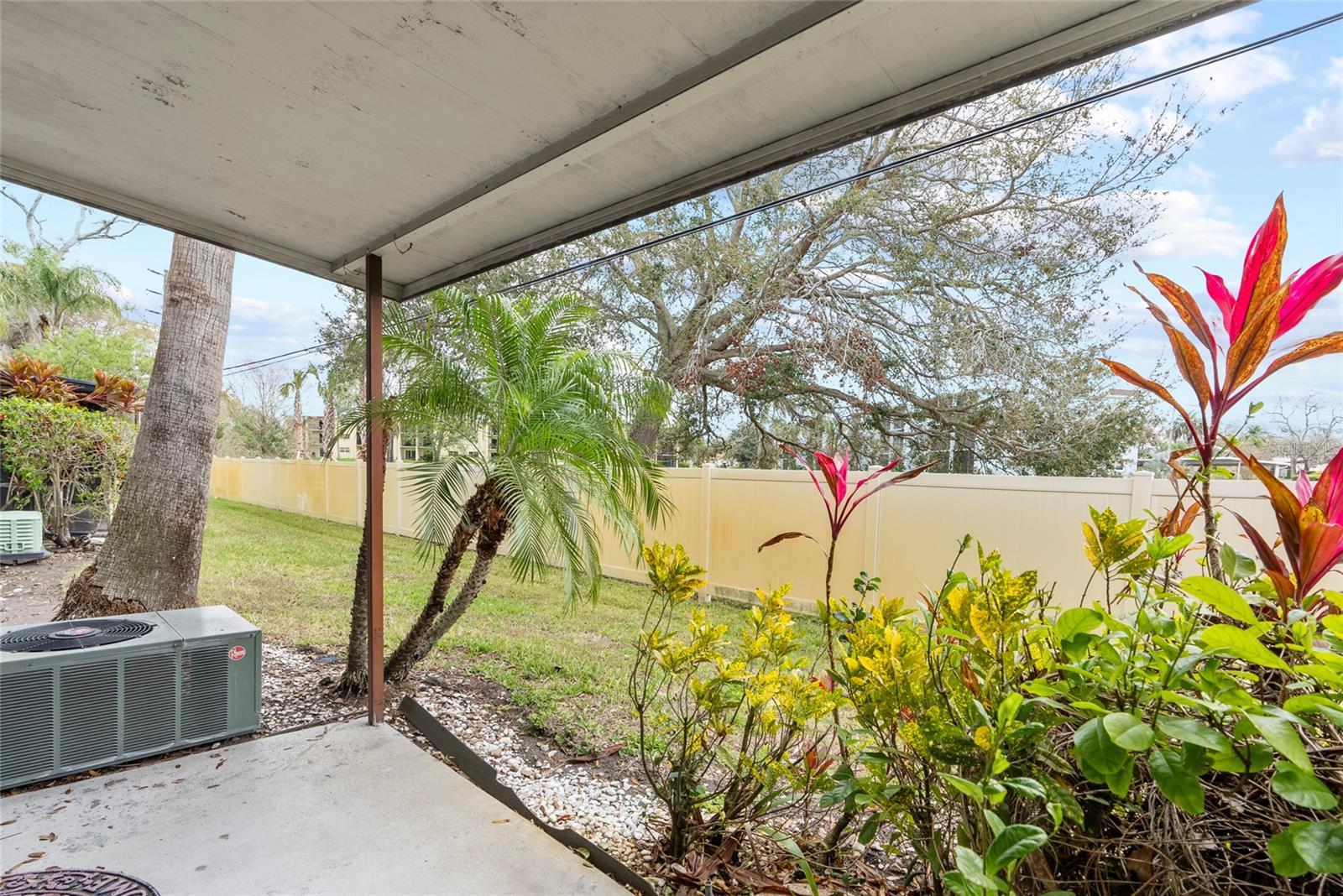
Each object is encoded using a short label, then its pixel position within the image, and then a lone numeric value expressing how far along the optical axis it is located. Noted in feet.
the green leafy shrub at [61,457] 21.74
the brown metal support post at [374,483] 10.16
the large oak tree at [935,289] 19.67
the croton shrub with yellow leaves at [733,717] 5.61
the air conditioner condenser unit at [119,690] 7.69
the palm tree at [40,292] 35.76
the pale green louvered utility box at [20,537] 21.17
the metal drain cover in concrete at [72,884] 5.92
